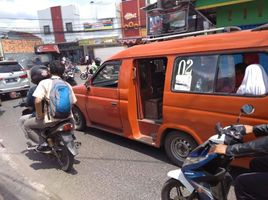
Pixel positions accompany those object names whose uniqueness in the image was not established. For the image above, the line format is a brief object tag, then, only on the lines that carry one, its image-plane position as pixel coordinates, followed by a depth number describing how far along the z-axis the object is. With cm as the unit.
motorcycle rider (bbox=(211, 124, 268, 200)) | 244
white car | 1290
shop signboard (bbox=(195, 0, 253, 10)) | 891
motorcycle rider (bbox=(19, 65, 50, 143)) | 522
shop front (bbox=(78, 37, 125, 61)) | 4106
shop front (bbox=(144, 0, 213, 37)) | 1099
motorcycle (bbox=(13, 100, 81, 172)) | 472
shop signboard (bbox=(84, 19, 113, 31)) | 4162
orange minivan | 384
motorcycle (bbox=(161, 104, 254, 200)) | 267
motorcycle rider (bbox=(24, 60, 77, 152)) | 470
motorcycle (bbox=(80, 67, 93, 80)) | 2162
